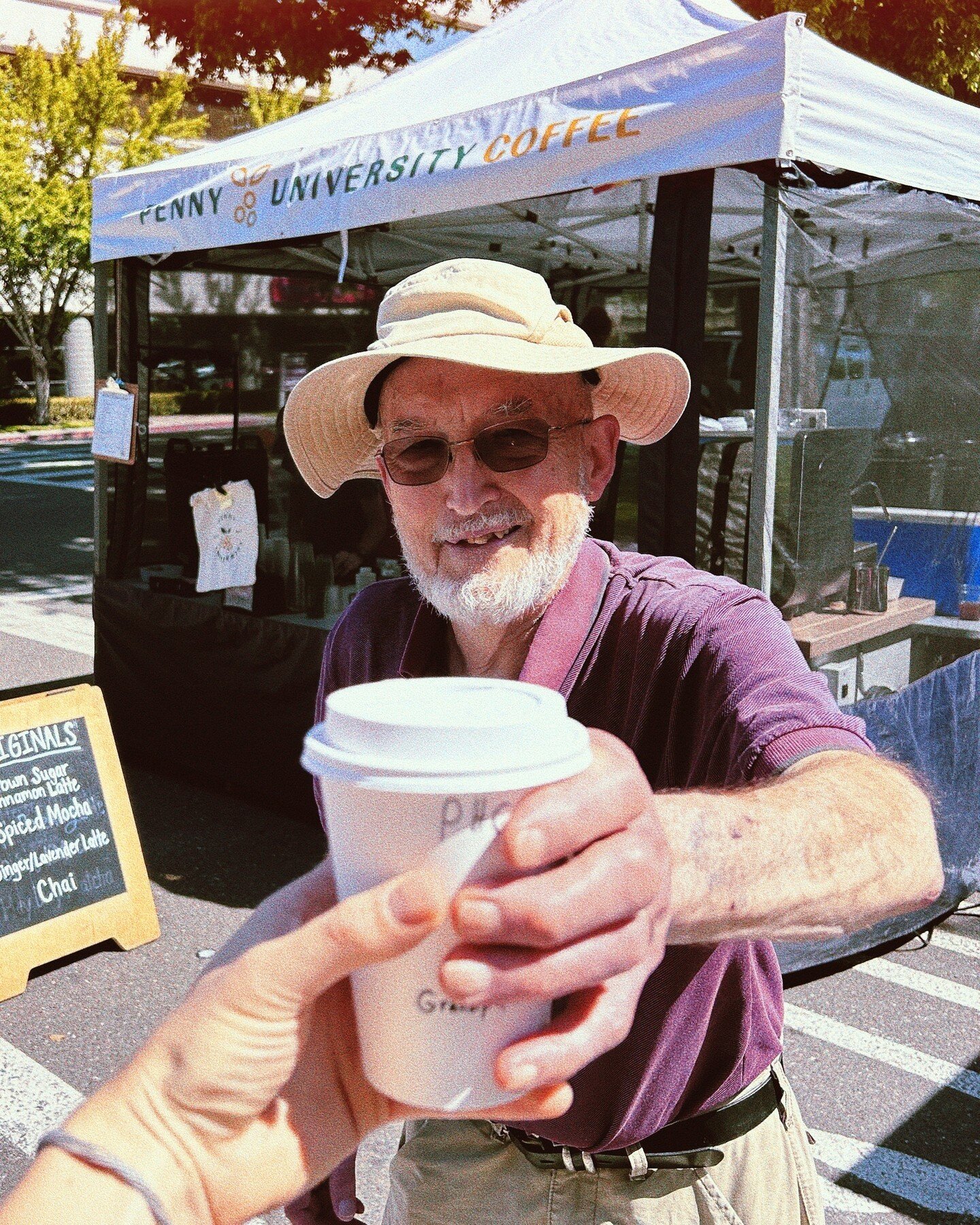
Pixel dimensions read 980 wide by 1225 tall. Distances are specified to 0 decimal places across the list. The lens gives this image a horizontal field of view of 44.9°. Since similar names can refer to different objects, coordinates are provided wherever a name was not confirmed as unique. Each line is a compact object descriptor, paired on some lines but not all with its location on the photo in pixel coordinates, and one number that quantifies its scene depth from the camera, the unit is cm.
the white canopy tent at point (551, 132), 369
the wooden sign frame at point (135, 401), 638
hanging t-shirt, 605
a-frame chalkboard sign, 430
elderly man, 89
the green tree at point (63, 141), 2164
